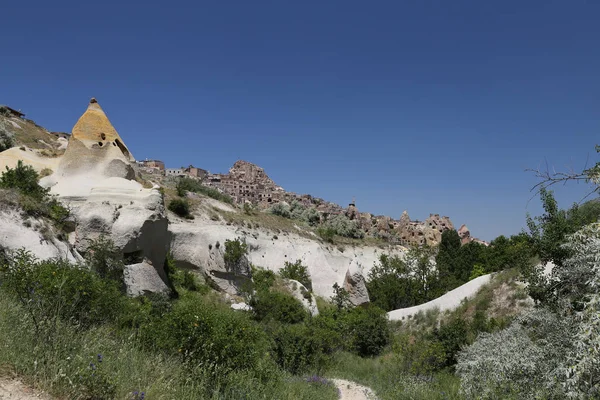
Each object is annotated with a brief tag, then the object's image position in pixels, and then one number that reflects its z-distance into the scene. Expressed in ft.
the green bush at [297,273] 87.47
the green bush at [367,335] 53.26
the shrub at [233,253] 73.51
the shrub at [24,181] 47.26
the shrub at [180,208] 83.05
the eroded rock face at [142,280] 49.29
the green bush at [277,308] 63.31
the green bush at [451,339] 42.55
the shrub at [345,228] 136.36
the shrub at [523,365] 17.55
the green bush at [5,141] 84.69
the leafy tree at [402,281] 89.61
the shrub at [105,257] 47.42
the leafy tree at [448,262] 92.44
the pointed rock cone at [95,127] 60.49
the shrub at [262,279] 72.86
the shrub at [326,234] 113.09
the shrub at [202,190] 123.88
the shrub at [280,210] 157.82
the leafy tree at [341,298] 84.63
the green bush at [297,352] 37.99
